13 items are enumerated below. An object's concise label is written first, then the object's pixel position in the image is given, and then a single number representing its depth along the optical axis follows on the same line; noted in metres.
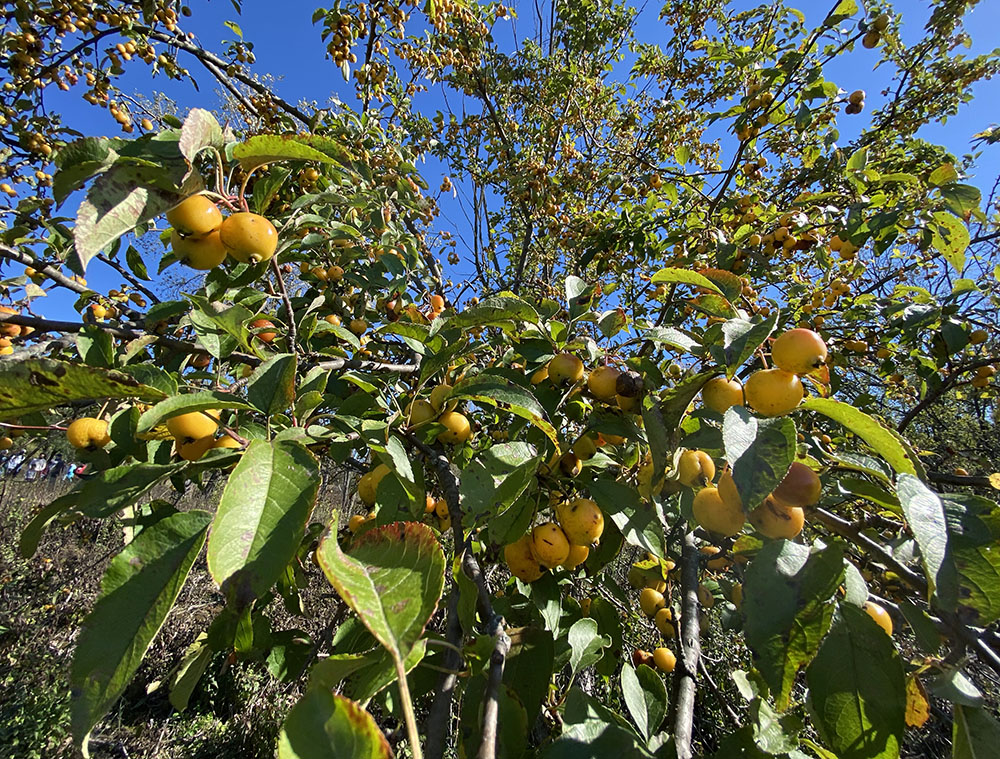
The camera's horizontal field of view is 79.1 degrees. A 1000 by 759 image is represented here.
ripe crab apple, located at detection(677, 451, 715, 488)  0.31
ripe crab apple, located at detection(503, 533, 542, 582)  0.33
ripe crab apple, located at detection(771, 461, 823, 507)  0.26
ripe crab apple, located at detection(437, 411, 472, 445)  0.35
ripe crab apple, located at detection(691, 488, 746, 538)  0.29
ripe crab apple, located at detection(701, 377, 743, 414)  0.30
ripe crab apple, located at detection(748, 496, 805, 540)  0.27
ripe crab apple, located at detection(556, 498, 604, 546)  0.32
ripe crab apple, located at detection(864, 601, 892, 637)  0.30
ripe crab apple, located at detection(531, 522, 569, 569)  0.31
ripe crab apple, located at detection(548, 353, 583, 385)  0.35
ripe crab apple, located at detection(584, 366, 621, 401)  0.33
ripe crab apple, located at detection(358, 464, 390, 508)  0.34
